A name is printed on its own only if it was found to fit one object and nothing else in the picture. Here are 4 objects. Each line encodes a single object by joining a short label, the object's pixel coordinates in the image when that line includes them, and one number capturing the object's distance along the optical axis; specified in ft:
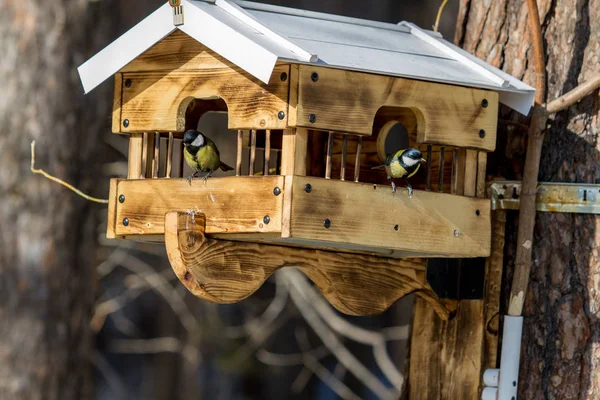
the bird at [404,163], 18.15
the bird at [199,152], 18.99
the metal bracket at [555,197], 18.58
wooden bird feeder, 16.26
